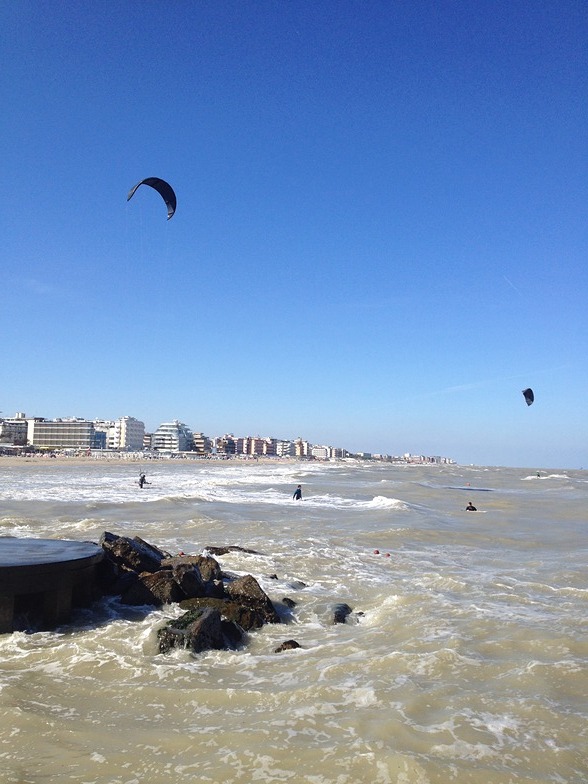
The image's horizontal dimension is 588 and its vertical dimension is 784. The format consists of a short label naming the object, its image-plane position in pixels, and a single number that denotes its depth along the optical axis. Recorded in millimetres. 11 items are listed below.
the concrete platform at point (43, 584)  8445
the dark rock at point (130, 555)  11344
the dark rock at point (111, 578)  10523
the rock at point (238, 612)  9133
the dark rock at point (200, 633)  8039
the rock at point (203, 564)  11258
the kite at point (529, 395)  33822
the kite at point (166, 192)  19767
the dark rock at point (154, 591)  10102
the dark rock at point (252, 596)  9664
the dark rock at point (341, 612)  9841
